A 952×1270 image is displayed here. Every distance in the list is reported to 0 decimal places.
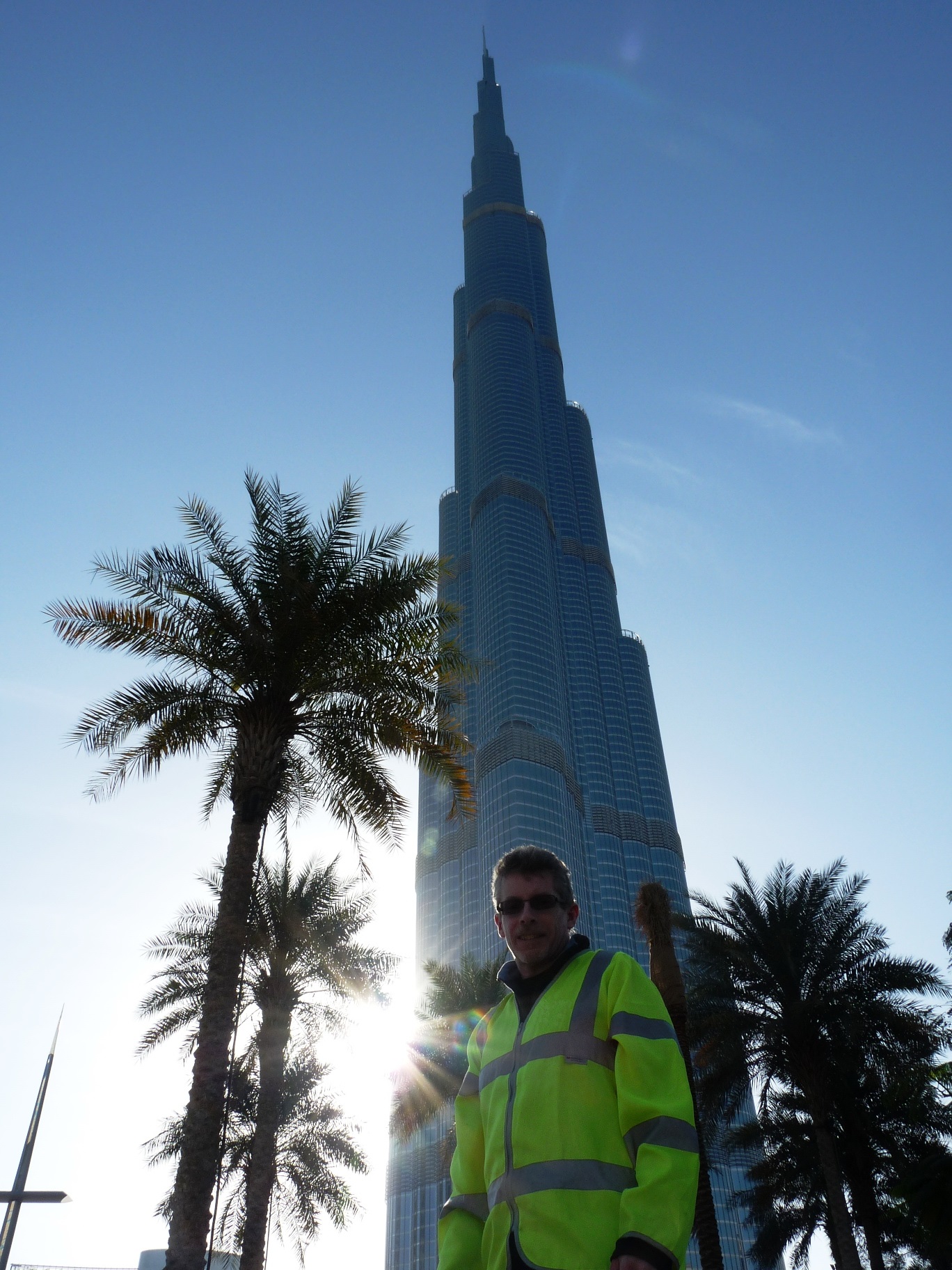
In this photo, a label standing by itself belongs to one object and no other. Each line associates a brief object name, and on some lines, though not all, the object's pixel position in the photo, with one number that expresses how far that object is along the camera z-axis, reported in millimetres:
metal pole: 17797
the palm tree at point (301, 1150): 24422
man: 2656
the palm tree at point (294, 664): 12695
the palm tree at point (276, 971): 18328
